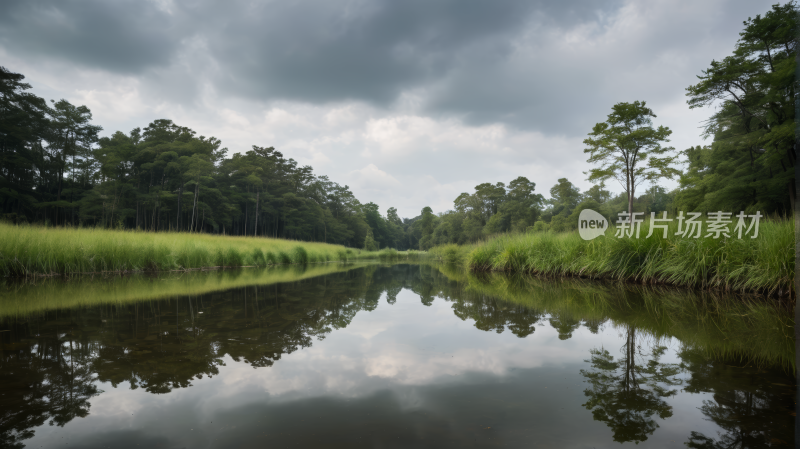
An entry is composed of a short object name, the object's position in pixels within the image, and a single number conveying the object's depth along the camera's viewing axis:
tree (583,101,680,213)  21.84
